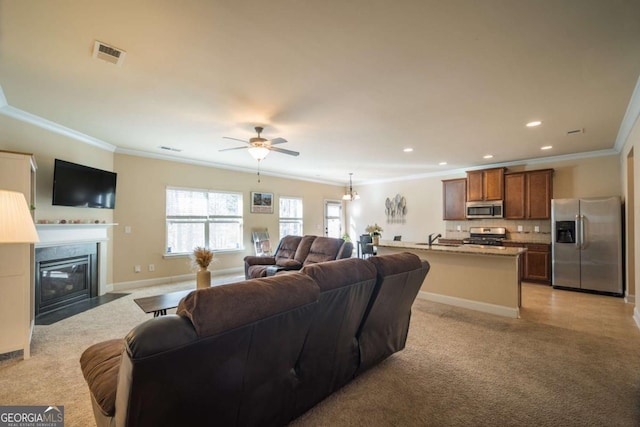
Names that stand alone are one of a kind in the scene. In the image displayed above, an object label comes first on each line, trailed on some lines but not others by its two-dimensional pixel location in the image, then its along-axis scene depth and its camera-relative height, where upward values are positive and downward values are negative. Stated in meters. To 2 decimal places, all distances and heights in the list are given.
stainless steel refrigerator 4.71 -0.39
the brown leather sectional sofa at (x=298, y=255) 4.66 -0.63
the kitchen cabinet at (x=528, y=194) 5.73 +0.56
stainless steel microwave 6.28 +0.26
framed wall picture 7.20 +0.43
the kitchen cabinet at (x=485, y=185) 6.26 +0.82
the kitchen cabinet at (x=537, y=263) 5.55 -0.84
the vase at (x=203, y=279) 3.17 -0.68
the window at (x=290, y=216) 7.95 +0.08
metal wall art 8.39 +0.33
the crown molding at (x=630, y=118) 2.92 +1.28
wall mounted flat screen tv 3.99 +0.47
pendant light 7.96 +0.66
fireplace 3.83 -0.87
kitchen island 3.76 -0.81
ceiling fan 3.67 +0.94
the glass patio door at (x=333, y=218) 9.23 +0.04
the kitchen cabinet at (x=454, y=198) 6.93 +0.55
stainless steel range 6.29 -0.35
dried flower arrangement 3.20 -0.44
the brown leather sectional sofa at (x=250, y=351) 1.09 -0.64
